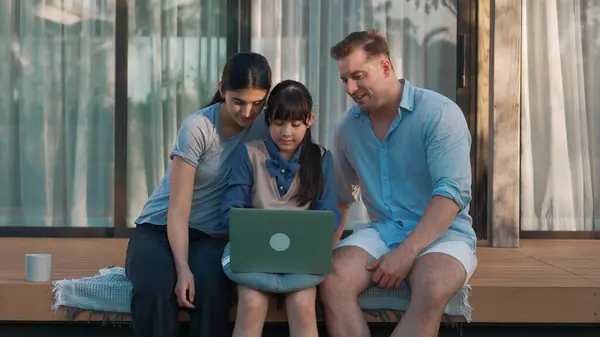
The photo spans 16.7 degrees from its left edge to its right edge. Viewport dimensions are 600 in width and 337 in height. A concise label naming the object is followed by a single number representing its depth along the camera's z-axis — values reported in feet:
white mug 27.79
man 25.19
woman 25.34
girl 25.03
